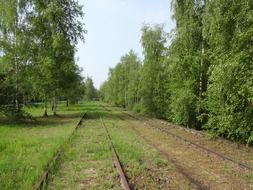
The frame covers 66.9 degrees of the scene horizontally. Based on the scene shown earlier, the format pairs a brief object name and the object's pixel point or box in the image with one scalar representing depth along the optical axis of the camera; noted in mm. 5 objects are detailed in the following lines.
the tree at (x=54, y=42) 16118
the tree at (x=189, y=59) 10853
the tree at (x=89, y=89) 82314
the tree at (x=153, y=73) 17650
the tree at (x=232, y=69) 6761
